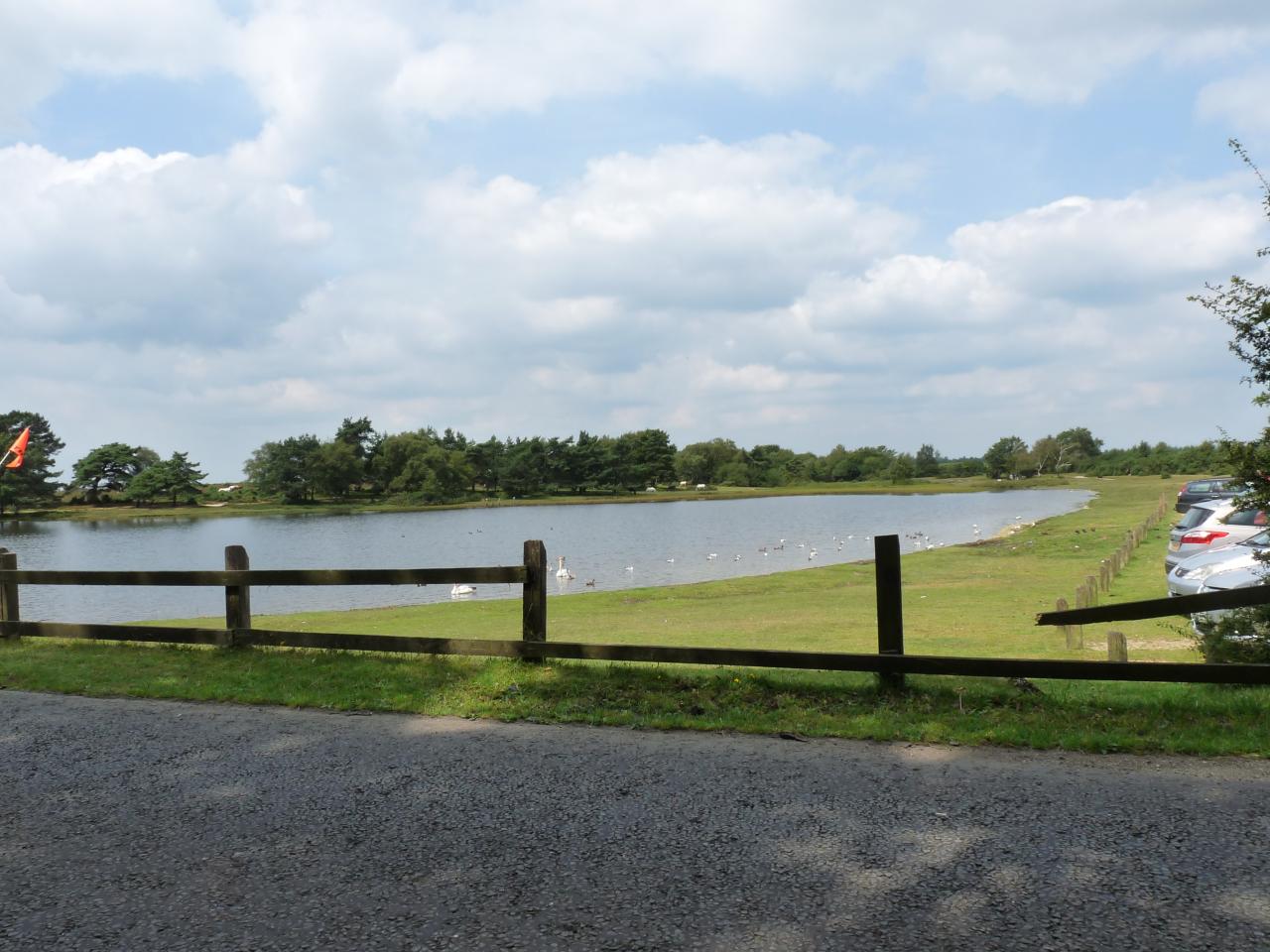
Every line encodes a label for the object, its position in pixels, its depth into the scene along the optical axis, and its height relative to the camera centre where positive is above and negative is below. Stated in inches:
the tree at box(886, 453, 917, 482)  6560.0 +6.8
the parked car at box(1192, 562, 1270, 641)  340.3 -53.1
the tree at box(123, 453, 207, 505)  4315.9 +54.5
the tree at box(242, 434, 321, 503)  4817.9 +101.0
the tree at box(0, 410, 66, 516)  3641.7 +124.2
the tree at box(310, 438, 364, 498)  4847.4 +107.2
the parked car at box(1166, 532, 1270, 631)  380.5 -53.1
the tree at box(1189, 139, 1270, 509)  284.5 +29.7
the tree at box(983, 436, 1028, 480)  6348.4 +64.9
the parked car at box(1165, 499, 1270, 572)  558.3 -47.3
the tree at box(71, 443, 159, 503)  4411.9 +131.3
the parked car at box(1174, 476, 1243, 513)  981.5 -35.3
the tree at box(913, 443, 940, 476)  7126.0 +45.9
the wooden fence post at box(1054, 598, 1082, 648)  520.7 -104.4
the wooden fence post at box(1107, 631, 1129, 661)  361.7 -77.4
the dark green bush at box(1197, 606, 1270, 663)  280.2 -59.4
